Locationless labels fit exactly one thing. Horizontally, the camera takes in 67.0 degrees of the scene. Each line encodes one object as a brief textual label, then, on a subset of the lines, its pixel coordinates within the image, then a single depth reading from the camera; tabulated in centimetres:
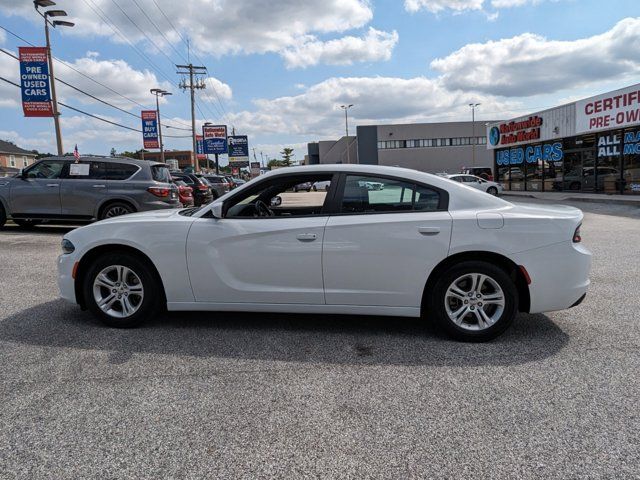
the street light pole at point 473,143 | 6852
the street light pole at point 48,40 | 1686
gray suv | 1082
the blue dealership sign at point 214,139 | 5348
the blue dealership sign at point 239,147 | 6881
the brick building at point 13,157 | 7475
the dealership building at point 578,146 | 2173
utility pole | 4656
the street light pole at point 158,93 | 4201
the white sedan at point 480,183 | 2905
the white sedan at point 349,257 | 401
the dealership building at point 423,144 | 7025
